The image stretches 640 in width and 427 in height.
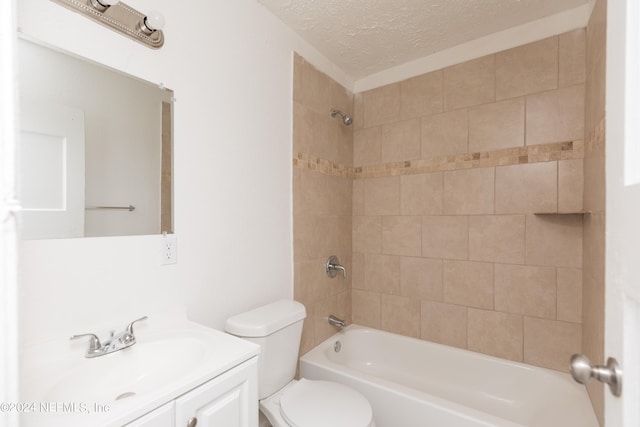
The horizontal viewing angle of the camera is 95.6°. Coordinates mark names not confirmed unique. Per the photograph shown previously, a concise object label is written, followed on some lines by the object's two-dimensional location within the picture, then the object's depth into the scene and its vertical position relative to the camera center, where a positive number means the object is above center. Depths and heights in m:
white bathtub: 1.39 -1.00
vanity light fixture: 0.94 +0.66
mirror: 0.87 +0.21
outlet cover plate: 1.15 -0.16
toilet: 1.22 -0.86
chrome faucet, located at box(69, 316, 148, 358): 0.92 -0.43
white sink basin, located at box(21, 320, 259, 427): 0.67 -0.47
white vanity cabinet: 0.73 -0.55
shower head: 2.11 +0.70
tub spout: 2.07 -0.80
